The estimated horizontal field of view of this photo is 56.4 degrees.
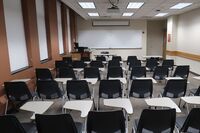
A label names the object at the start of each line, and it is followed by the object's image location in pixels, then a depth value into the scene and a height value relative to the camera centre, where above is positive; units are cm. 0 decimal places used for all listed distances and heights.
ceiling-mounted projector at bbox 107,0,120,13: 615 +110
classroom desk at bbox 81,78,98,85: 424 -87
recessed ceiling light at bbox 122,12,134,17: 1007 +158
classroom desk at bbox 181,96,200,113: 286 -93
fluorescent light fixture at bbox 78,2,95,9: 714 +154
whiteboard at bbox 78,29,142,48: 1365 +35
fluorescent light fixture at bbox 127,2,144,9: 716 +151
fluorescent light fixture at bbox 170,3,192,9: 740 +147
